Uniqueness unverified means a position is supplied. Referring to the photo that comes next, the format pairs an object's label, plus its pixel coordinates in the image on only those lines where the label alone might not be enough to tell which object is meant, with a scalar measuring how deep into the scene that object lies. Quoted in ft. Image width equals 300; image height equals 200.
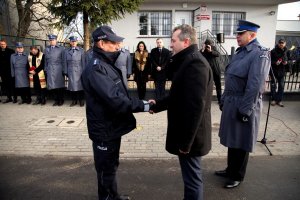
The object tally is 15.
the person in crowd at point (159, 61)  21.60
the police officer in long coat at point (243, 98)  8.80
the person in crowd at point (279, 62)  21.90
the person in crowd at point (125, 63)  21.08
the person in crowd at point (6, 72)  23.10
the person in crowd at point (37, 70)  22.30
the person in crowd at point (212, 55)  20.20
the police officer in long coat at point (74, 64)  21.38
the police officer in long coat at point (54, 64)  21.58
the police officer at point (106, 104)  7.29
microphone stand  13.90
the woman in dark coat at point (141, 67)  22.00
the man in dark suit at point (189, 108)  6.79
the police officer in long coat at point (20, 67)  22.36
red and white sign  39.21
